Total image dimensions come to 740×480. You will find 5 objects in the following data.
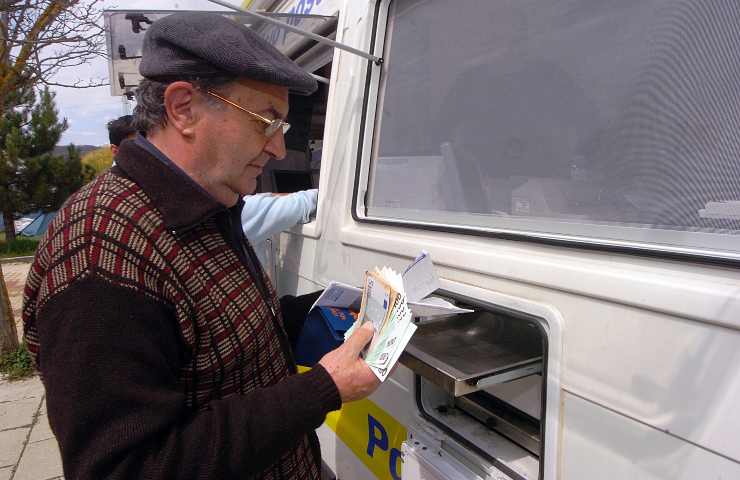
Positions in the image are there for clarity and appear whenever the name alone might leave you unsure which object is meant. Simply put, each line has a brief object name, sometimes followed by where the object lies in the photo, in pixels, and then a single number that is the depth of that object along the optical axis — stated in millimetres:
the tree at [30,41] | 3852
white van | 797
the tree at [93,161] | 14102
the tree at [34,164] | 12797
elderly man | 857
